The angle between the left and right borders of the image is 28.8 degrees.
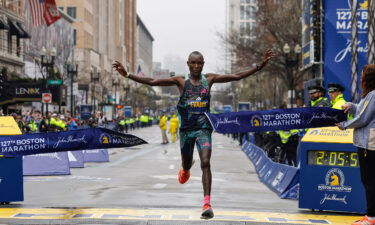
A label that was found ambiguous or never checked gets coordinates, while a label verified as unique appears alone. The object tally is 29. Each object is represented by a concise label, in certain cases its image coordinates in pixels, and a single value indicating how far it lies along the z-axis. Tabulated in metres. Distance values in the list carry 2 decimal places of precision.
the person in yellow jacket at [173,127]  45.25
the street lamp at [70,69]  51.94
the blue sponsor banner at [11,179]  10.45
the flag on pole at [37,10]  42.06
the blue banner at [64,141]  9.84
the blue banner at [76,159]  21.16
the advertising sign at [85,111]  66.48
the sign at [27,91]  45.84
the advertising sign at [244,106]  66.25
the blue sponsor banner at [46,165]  17.61
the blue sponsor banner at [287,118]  9.62
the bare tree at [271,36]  48.72
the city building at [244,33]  51.88
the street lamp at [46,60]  45.40
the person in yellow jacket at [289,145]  20.03
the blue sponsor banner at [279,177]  12.75
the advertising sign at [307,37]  31.21
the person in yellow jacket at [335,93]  11.45
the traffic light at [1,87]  43.68
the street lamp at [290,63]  38.15
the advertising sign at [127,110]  102.10
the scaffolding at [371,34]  20.21
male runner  8.84
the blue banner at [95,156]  24.44
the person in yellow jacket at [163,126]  43.41
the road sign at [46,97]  43.12
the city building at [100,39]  102.62
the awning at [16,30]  57.67
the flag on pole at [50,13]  43.12
